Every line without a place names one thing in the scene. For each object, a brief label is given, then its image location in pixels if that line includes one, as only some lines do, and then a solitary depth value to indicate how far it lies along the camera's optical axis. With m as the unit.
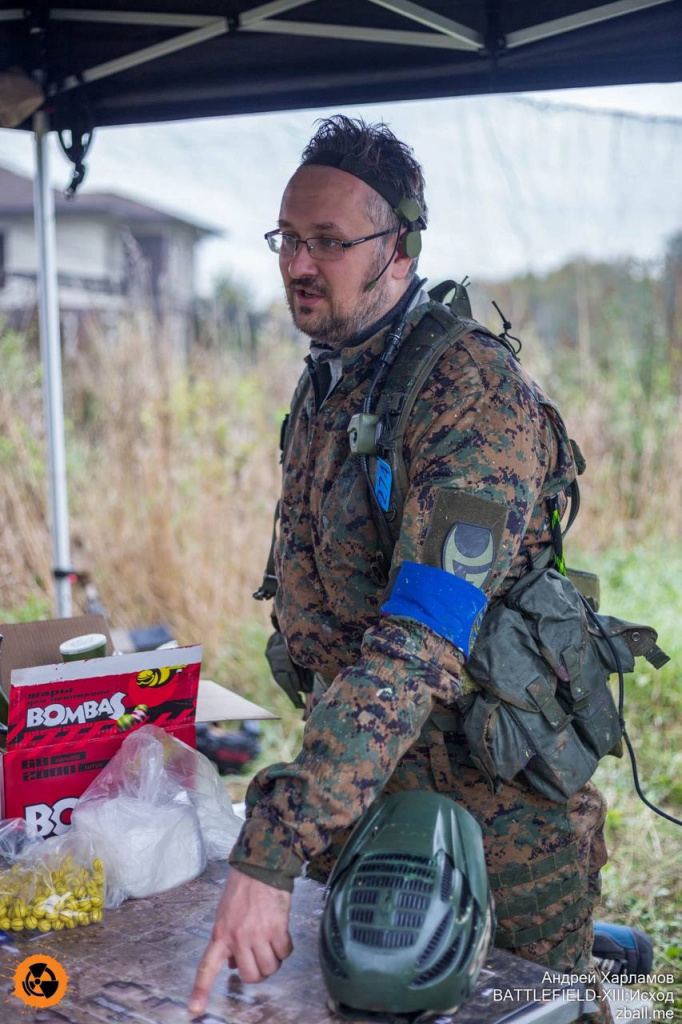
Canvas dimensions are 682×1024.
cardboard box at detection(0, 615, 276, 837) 1.96
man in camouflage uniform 1.56
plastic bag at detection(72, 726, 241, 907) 1.87
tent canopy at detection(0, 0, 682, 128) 2.58
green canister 2.28
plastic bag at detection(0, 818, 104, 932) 1.75
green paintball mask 1.38
